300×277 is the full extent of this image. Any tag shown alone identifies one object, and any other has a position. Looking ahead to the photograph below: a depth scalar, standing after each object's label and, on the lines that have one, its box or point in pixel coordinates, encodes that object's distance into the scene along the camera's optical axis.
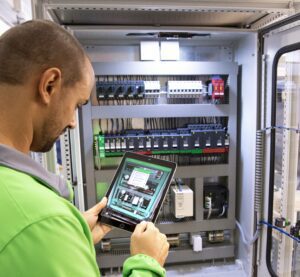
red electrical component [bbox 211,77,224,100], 2.05
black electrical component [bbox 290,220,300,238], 1.54
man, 0.44
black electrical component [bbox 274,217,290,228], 1.69
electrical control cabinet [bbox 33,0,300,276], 1.69
